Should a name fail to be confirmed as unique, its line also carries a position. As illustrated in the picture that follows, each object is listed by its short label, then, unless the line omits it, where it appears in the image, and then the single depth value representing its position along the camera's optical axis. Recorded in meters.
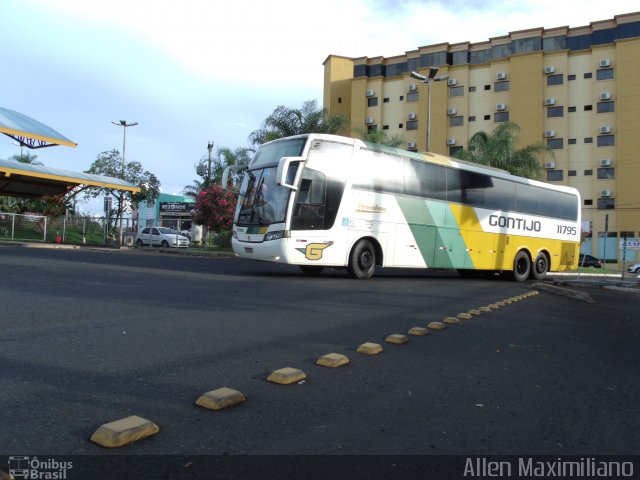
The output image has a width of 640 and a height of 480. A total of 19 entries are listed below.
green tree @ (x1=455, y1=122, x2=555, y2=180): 28.89
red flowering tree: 28.97
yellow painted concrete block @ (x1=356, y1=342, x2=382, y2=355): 4.32
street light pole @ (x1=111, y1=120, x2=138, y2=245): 34.53
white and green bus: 10.84
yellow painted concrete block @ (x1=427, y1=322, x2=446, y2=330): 5.66
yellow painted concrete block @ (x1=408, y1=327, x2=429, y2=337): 5.26
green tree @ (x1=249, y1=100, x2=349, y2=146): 27.83
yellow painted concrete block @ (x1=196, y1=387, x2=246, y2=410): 2.79
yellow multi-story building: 41.38
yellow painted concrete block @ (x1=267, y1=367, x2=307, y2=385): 3.36
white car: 32.78
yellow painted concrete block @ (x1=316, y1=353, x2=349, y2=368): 3.83
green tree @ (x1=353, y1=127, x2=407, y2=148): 30.47
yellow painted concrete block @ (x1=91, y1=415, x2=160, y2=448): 2.25
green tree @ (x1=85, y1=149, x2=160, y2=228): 38.85
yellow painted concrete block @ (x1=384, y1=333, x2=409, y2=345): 4.80
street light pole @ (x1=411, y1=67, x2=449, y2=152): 21.88
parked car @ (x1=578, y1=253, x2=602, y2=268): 35.40
